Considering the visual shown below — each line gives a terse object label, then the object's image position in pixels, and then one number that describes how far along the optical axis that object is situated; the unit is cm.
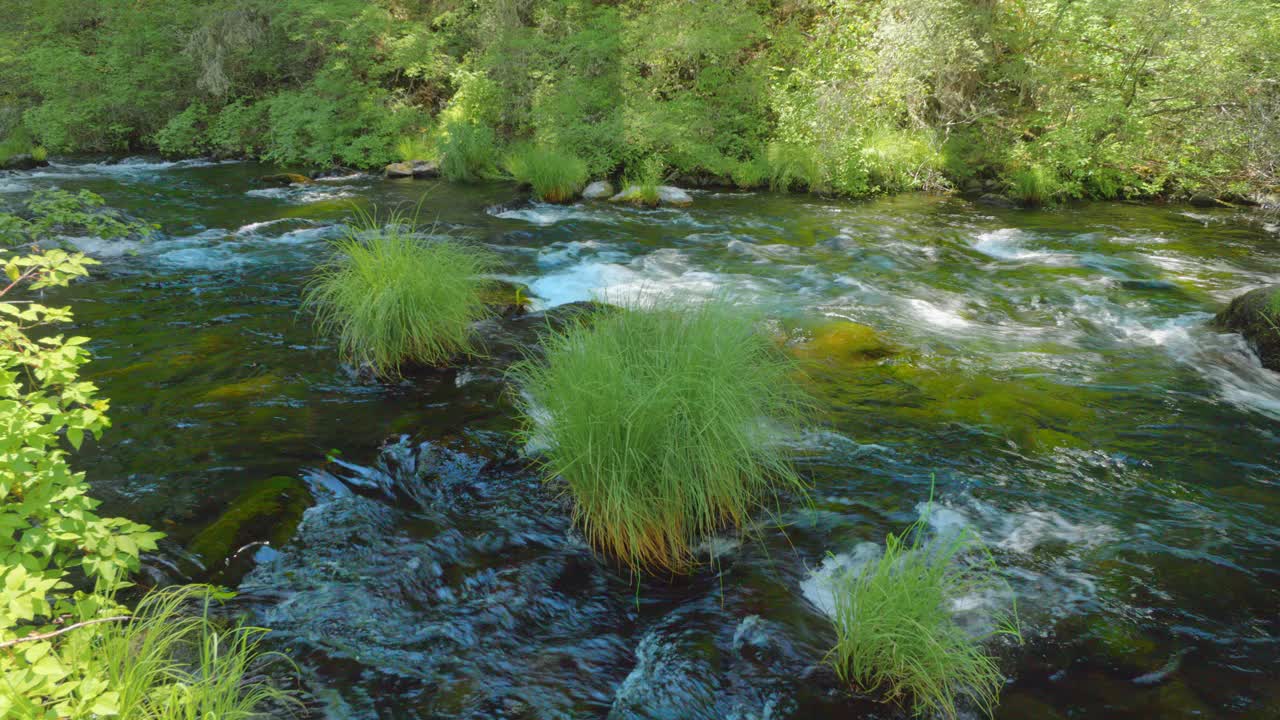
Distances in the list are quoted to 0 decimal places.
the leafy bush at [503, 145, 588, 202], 1296
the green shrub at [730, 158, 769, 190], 1416
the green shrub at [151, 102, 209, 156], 1888
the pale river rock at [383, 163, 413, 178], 1586
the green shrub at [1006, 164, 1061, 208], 1253
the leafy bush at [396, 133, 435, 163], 1669
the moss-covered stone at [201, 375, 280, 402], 513
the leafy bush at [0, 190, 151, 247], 600
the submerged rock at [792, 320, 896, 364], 600
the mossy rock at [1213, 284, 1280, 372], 589
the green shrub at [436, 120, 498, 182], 1508
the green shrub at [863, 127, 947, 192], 1352
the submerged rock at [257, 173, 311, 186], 1436
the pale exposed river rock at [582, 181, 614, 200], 1346
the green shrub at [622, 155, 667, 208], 1277
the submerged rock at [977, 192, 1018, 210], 1269
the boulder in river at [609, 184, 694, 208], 1284
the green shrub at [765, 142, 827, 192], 1356
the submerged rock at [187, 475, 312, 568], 345
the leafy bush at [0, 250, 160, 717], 141
